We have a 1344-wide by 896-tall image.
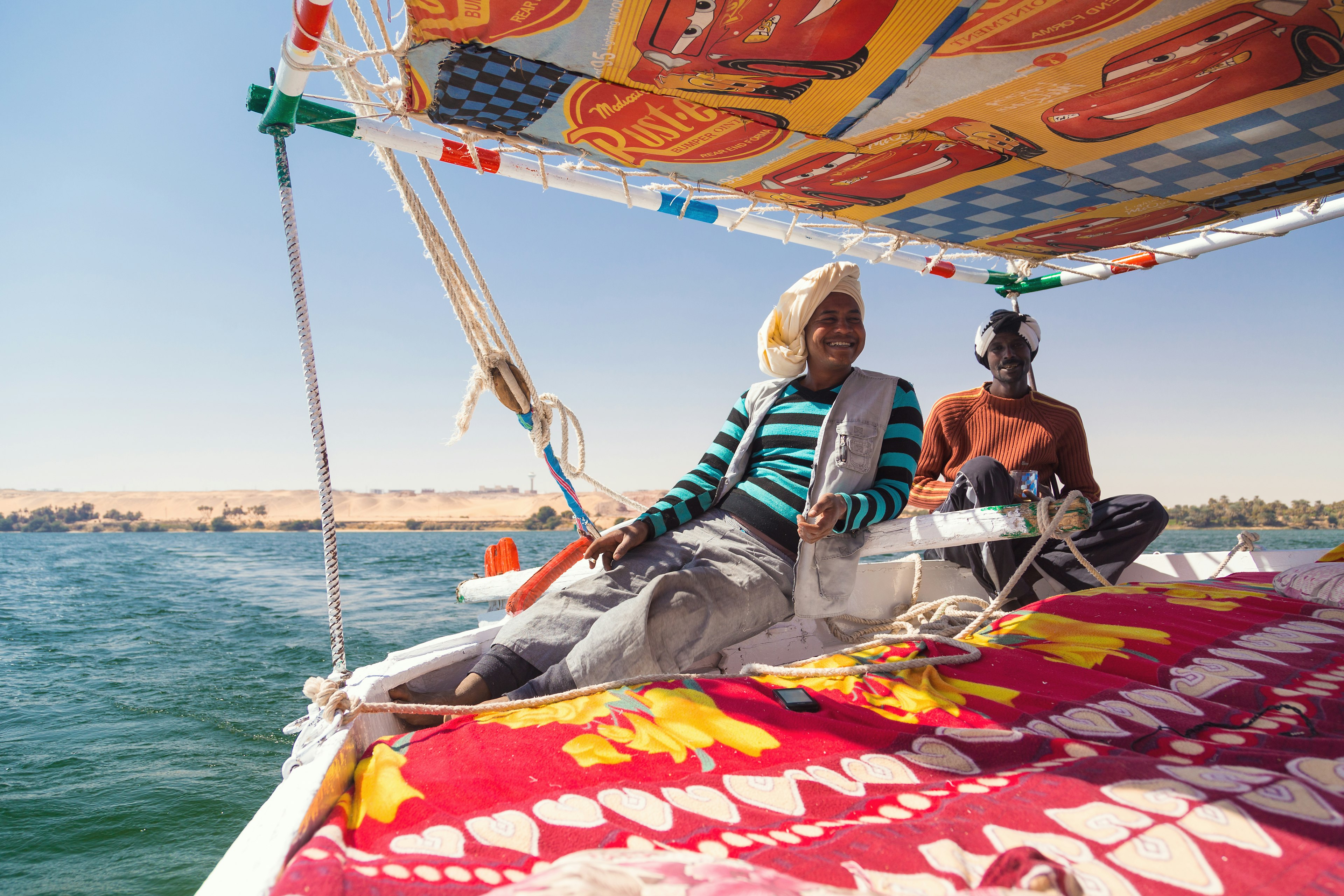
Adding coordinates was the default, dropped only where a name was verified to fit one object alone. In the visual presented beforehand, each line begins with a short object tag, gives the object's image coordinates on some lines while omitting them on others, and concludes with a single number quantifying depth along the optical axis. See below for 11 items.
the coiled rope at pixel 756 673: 1.29
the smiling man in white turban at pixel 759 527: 1.57
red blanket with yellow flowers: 0.74
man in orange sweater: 2.42
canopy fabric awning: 1.40
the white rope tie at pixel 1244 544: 2.83
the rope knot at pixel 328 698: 1.22
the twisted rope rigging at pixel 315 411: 1.41
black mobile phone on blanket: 1.31
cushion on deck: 1.89
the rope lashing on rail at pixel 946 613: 1.95
